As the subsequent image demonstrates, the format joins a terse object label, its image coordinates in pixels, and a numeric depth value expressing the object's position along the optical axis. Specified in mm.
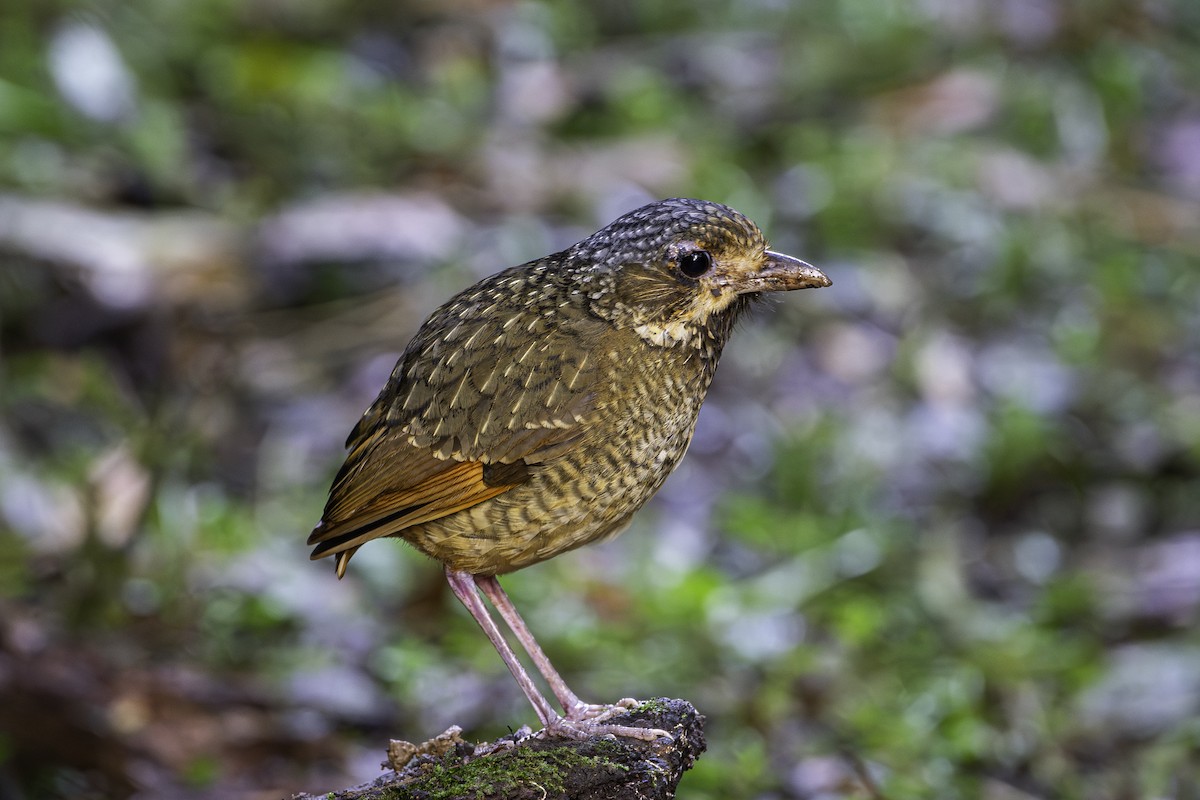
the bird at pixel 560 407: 6656
